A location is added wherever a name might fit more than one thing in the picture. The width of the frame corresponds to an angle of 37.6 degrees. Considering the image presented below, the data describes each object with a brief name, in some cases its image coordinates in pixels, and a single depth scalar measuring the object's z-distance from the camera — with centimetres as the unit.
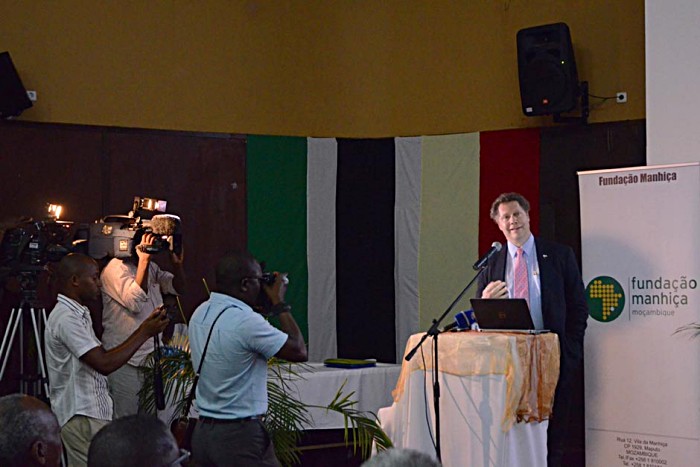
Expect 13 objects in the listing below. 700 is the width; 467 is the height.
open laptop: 502
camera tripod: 583
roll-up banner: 595
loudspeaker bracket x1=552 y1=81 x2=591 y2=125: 747
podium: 496
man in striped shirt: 449
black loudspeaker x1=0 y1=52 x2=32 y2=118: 709
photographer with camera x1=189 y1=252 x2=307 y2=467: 402
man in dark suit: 568
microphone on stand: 509
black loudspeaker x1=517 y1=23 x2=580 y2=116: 731
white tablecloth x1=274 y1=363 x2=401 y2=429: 662
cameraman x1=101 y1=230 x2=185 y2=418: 622
